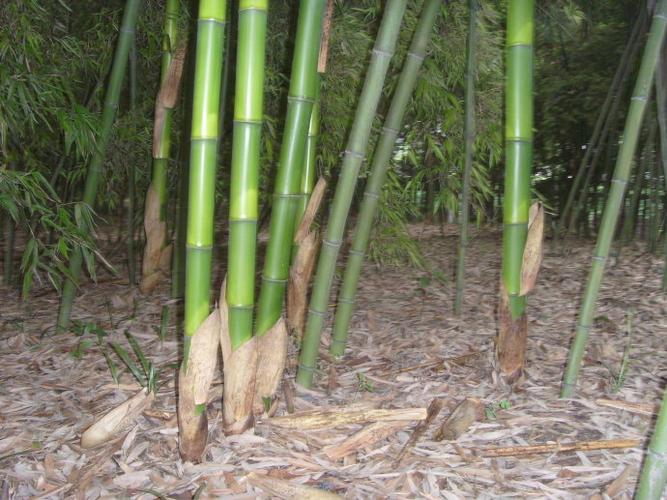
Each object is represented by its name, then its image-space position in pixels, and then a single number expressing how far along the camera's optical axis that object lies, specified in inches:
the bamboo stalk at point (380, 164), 64.2
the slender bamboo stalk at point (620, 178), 54.9
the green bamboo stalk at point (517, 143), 58.7
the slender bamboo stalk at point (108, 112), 76.9
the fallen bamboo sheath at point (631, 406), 62.0
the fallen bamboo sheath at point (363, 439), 55.0
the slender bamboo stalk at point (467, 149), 86.0
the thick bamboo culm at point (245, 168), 47.8
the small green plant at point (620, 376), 66.9
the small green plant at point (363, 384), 69.2
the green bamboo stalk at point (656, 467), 35.3
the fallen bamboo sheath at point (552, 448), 54.4
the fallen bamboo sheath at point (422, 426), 55.0
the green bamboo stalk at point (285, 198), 55.2
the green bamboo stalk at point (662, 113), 69.8
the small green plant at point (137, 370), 61.9
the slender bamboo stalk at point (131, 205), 101.9
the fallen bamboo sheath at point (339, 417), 58.9
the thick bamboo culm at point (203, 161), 47.4
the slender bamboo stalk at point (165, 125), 91.7
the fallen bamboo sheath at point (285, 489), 48.0
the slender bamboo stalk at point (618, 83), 102.4
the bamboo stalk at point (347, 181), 55.6
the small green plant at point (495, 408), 62.0
